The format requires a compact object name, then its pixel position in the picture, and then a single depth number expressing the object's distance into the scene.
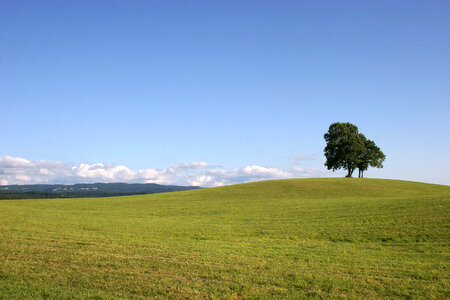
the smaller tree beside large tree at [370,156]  78.62
